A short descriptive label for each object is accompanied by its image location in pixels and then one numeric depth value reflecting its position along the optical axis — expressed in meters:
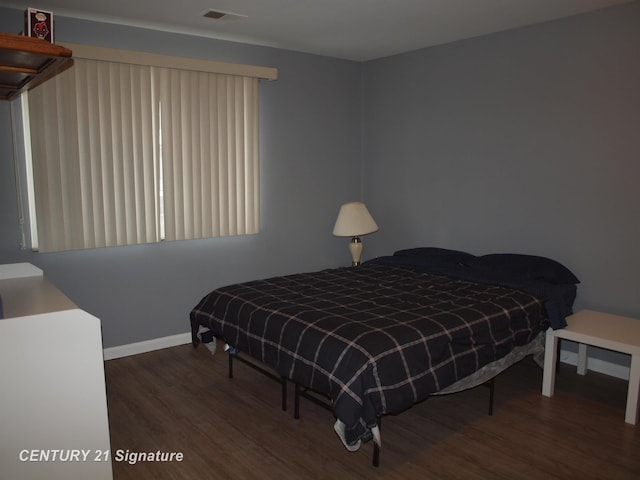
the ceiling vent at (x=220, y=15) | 3.42
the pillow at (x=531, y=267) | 3.56
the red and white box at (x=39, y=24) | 2.12
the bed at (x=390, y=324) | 2.38
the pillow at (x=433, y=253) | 4.13
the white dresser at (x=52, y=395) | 2.00
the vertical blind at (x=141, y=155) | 3.53
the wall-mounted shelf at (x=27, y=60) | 1.99
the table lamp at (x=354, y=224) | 4.51
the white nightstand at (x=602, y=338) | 2.88
